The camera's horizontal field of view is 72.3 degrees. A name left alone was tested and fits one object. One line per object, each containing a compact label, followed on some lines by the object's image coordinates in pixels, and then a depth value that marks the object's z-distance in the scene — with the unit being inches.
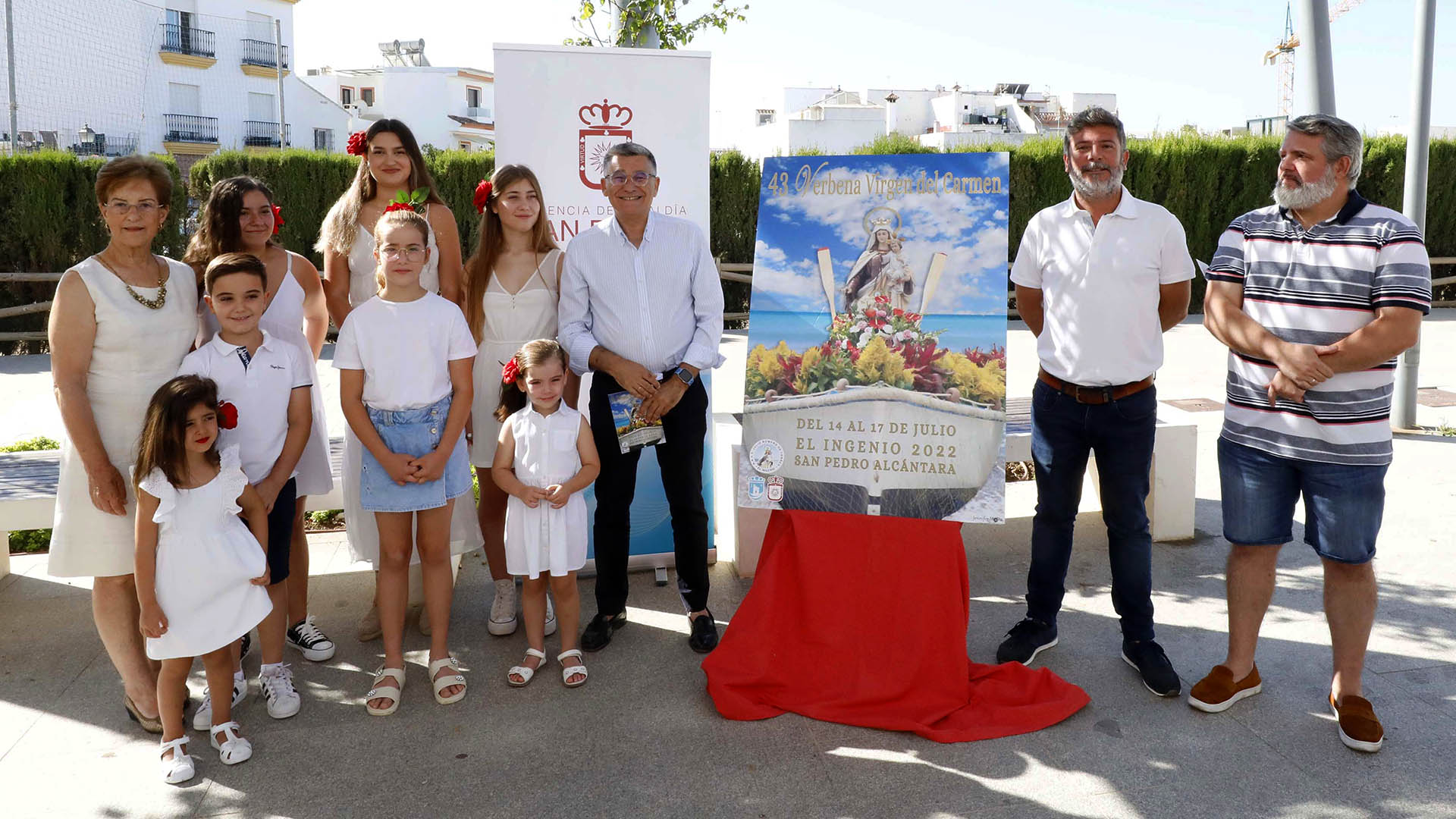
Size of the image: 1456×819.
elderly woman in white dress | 111.8
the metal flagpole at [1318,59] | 208.8
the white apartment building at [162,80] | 890.1
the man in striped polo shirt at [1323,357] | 111.2
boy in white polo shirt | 118.3
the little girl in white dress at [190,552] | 109.4
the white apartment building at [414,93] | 1795.0
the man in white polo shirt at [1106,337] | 126.6
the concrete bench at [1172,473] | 187.8
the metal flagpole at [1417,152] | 261.7
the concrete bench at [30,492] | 153.3
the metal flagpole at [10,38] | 658.2
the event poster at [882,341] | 128.4
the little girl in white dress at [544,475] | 135.0
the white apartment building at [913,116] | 1670.8
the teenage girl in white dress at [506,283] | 147.4
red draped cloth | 125.0
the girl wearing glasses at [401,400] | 127.5
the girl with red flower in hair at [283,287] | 133.3
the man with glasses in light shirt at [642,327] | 142.4
